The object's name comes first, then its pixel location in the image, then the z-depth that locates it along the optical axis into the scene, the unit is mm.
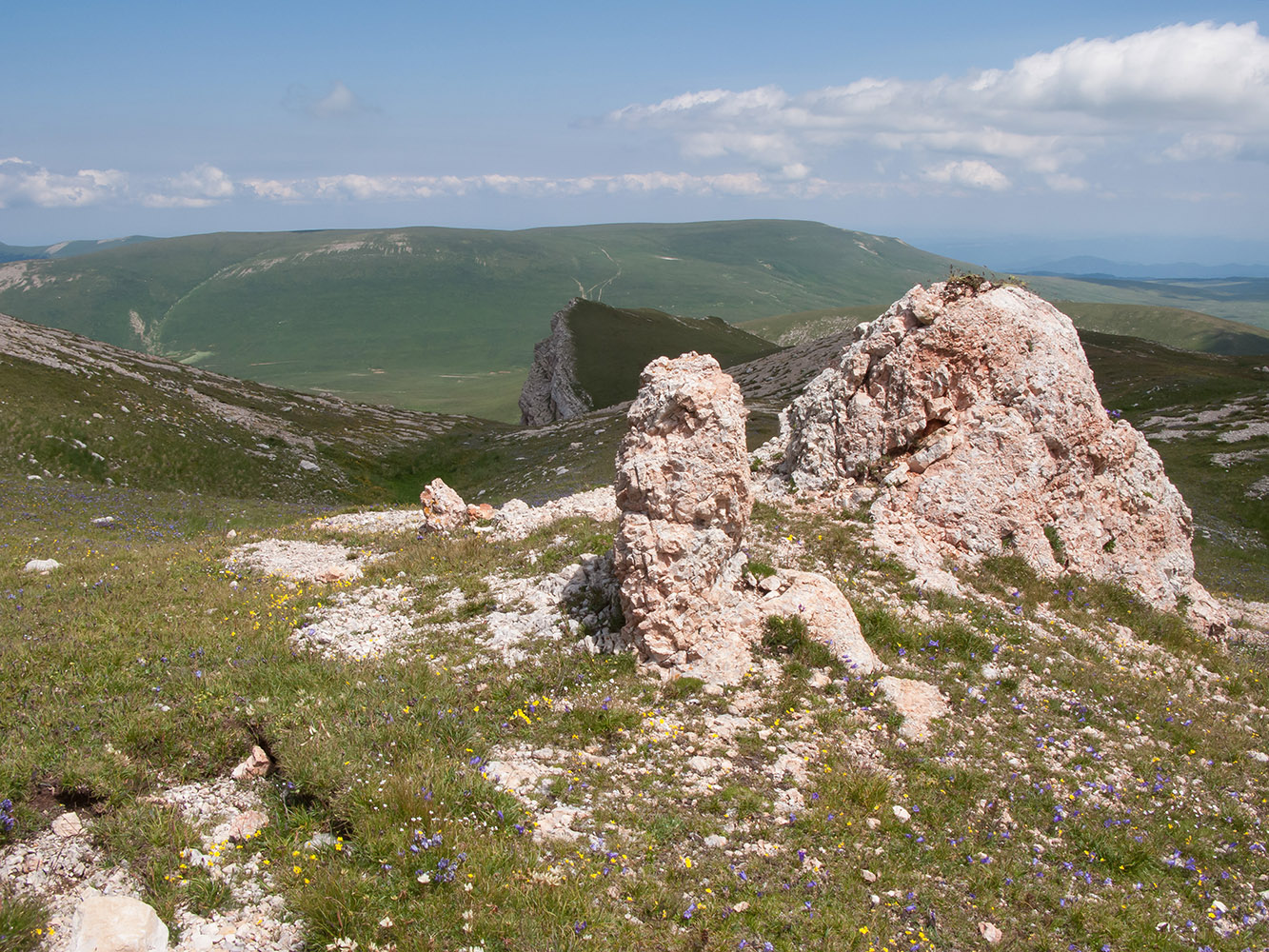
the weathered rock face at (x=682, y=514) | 12188
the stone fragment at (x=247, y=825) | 7875
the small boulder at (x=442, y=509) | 20328
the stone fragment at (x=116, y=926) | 6152
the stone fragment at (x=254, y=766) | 8938
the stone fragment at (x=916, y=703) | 11125
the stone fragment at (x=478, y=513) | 20906
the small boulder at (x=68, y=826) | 7594
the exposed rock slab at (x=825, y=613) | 12352
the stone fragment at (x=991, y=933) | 7734
